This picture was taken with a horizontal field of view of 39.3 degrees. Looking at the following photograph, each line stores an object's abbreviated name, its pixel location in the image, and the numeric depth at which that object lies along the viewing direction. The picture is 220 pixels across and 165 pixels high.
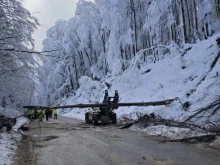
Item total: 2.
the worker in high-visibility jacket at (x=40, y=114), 32.25
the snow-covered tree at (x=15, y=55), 10.34
